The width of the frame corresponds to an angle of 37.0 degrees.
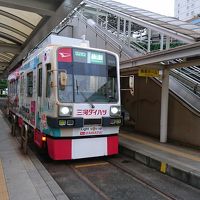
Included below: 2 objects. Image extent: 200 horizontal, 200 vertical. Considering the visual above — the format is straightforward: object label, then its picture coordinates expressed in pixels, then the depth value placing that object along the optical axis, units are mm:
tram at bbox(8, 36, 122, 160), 7176
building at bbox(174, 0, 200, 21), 76825
